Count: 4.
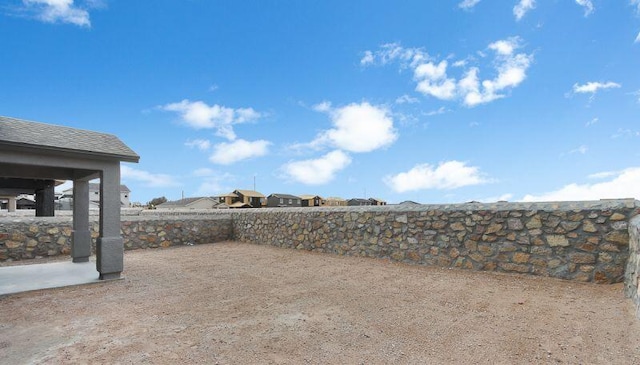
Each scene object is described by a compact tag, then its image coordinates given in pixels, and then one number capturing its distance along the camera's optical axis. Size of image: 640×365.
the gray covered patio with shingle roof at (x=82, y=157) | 6.00
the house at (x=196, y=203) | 45.84
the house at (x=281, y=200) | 42.78
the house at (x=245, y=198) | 38.91
